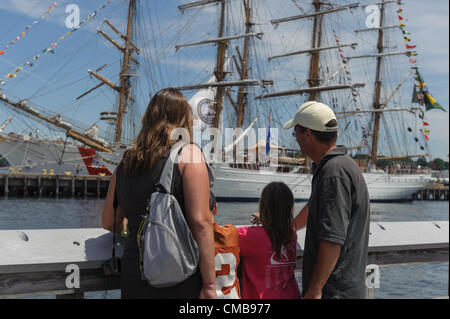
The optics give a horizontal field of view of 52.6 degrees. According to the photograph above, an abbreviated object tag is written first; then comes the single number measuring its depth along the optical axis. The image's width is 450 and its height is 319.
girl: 2.17
